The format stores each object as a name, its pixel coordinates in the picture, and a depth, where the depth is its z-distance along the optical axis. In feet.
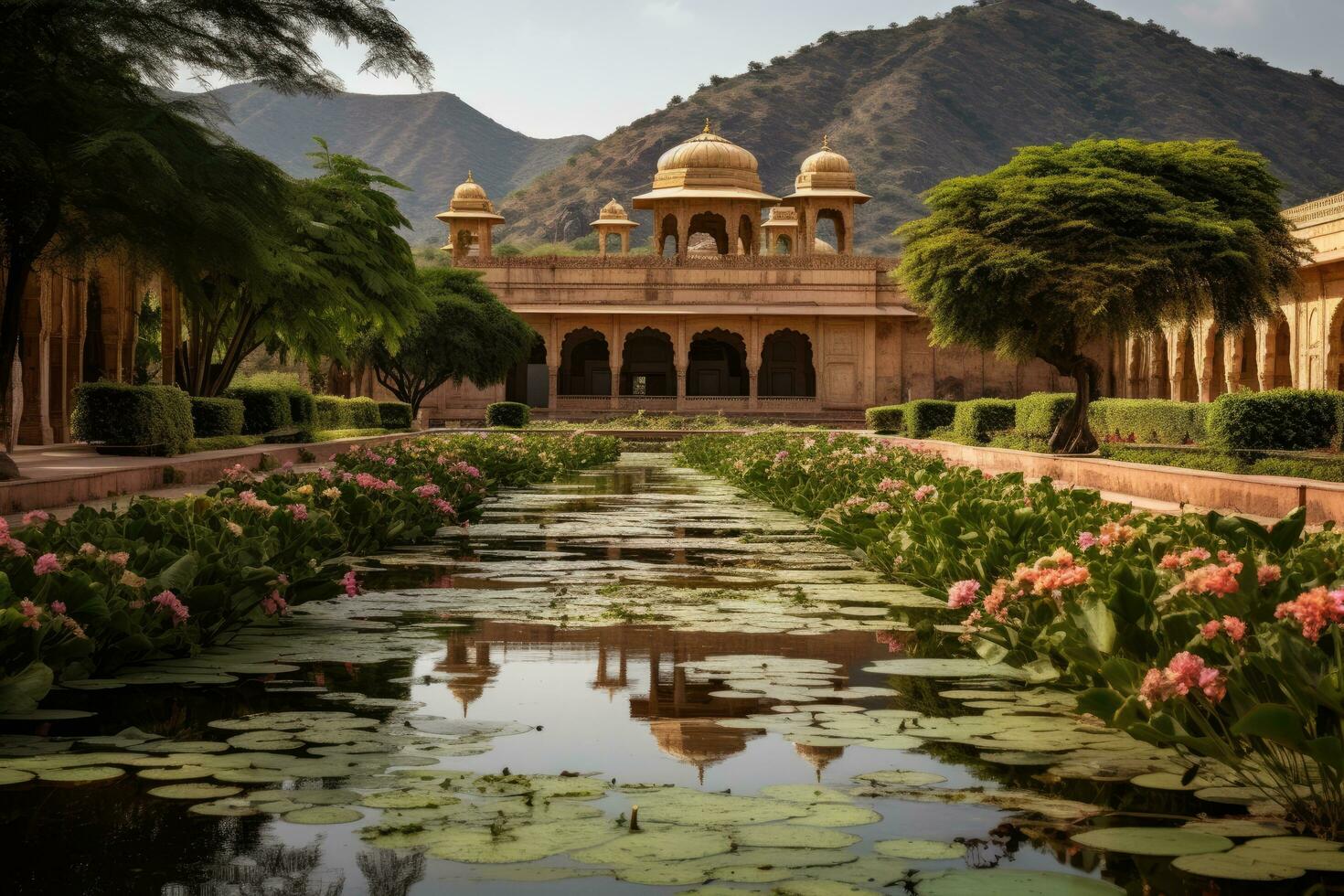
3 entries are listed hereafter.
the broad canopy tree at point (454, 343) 128.57
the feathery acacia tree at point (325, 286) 68.13
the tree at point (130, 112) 41.06
